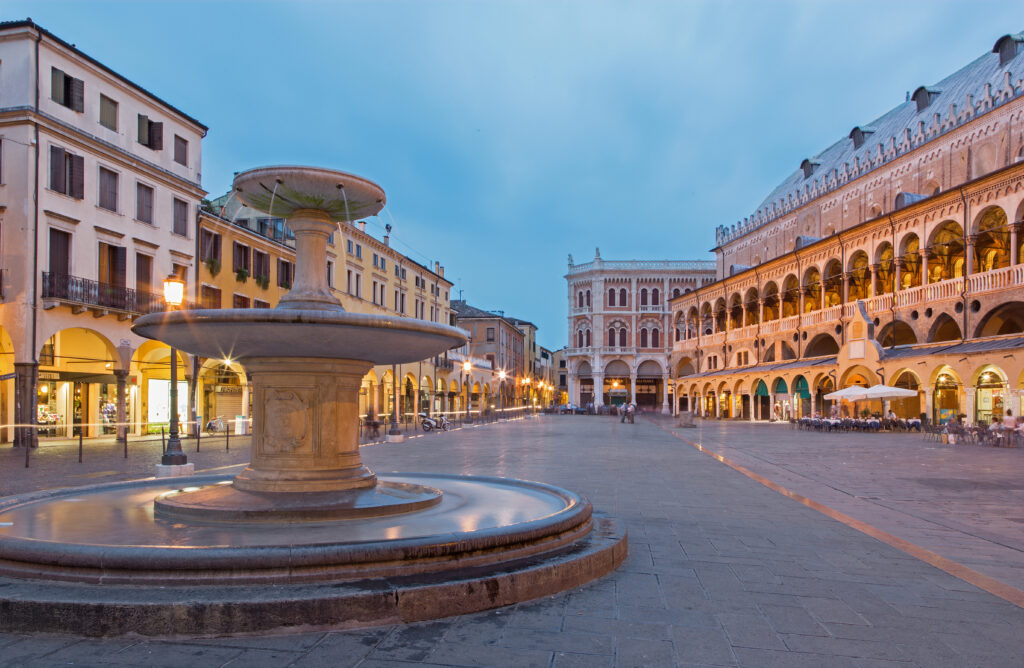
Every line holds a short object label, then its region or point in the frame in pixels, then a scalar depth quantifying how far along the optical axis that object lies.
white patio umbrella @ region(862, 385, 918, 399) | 30.41
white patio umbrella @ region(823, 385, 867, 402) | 31.69
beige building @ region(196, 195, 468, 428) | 31.53
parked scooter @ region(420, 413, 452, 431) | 33.53
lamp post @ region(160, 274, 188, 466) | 13.35
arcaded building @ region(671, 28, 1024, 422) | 30.25
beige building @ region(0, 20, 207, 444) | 21.67
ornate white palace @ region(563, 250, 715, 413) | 84.75
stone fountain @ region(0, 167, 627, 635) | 4.37
